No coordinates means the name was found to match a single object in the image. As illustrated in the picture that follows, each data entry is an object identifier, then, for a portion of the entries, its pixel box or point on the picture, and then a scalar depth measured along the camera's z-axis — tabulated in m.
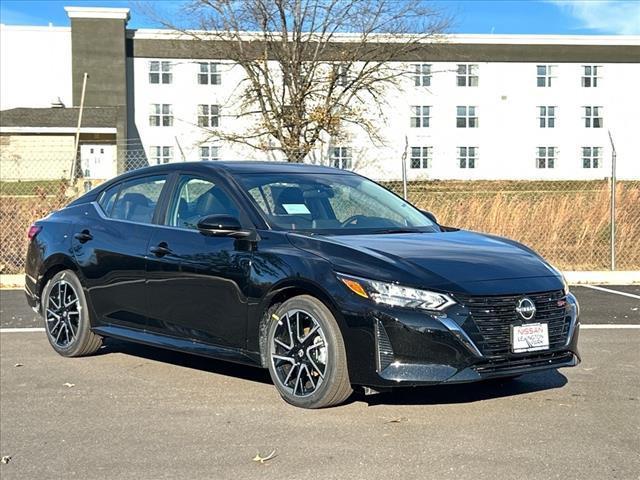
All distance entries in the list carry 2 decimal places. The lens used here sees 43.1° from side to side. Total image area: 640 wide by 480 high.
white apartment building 48.84
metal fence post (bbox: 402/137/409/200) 12.45
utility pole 41.82
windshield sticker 5.57
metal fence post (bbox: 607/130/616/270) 12.51
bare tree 31.44
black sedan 4.56
